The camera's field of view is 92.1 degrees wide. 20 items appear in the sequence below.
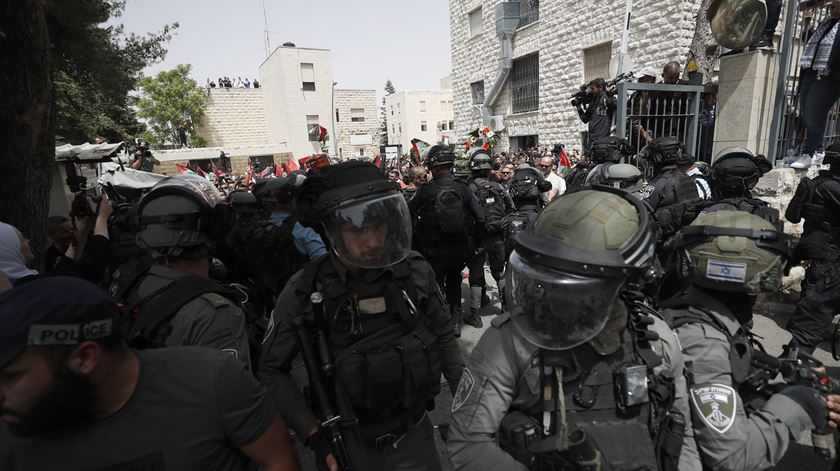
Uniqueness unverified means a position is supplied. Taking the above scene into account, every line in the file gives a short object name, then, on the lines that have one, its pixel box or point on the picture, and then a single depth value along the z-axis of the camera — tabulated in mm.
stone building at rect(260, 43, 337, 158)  38562
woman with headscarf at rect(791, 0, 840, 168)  4844
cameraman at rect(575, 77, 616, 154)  6488
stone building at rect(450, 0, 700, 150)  11039
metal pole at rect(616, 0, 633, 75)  8748
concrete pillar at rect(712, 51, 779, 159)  5484
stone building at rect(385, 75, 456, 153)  48719
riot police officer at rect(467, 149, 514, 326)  4988
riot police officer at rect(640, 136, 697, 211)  4164
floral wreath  9344
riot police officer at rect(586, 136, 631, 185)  4984
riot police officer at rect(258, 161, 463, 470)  1702
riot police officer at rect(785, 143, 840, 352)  3152
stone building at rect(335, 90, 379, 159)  44438
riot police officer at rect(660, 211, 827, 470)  1334
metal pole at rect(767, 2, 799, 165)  5330
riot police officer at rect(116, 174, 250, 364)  1569
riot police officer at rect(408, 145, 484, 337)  4355
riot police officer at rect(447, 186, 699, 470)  1184
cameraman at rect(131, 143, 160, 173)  12461
